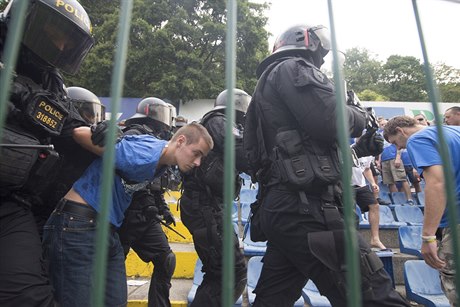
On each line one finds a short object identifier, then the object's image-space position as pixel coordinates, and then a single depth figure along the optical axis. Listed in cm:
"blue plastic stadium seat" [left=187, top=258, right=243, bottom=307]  303
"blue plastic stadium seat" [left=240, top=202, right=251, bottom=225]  493
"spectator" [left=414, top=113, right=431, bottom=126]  519
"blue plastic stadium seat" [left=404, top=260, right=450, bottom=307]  298
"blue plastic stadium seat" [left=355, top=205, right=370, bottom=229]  462
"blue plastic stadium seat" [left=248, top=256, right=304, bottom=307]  335
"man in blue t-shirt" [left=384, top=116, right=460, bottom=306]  223
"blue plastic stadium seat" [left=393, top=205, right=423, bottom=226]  541
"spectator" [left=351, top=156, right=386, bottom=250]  416
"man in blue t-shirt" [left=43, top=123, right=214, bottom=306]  176
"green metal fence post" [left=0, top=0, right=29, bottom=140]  75
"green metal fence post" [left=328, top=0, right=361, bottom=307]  76
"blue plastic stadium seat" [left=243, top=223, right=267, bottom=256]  382
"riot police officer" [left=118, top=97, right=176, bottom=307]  289
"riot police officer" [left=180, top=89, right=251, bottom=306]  267
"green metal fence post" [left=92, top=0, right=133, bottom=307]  73
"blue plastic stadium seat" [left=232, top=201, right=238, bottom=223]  522
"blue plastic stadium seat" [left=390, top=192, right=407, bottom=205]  674
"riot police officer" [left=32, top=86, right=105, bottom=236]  190
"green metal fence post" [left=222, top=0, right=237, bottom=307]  78
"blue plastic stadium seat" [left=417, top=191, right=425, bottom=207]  662
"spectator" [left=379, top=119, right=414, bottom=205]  648
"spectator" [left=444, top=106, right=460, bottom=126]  359
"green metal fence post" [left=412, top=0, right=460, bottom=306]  77
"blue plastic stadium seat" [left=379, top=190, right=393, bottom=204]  670
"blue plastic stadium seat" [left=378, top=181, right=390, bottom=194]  720
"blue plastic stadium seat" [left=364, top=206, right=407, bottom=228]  511
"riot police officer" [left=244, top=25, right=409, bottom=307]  162
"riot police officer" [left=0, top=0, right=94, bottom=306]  144
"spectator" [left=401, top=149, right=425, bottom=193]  655
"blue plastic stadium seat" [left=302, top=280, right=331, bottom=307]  295
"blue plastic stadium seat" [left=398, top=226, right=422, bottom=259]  383
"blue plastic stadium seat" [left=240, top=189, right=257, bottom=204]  612
